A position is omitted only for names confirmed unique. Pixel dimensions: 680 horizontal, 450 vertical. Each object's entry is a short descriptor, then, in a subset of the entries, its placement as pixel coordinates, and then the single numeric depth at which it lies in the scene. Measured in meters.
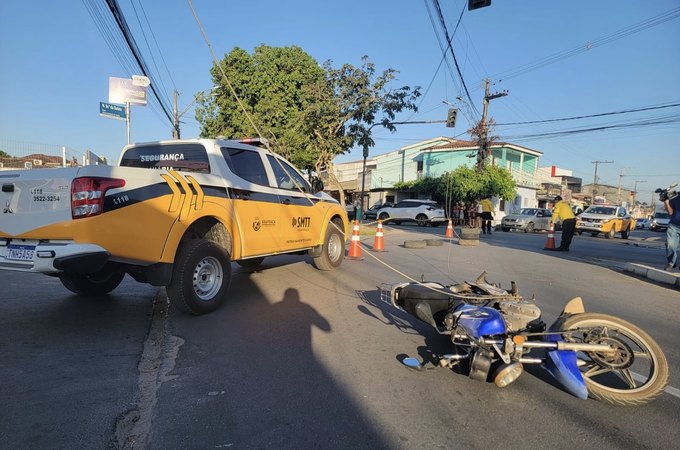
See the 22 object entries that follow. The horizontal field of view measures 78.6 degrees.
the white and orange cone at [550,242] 13.45
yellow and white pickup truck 3.91
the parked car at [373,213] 32.44
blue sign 15.65
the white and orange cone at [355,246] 10.17
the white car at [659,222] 36.26
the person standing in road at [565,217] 12.25
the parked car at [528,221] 26.31
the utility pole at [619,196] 79.97
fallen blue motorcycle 3.00
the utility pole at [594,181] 61.39
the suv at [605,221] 21.88
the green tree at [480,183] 29.45
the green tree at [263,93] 24.81
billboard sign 15.86
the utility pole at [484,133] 28.73
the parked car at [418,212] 27.08
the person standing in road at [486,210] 19.22
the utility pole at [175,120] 24.69
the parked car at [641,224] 49.09
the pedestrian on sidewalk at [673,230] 8.23
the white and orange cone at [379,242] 11.62
